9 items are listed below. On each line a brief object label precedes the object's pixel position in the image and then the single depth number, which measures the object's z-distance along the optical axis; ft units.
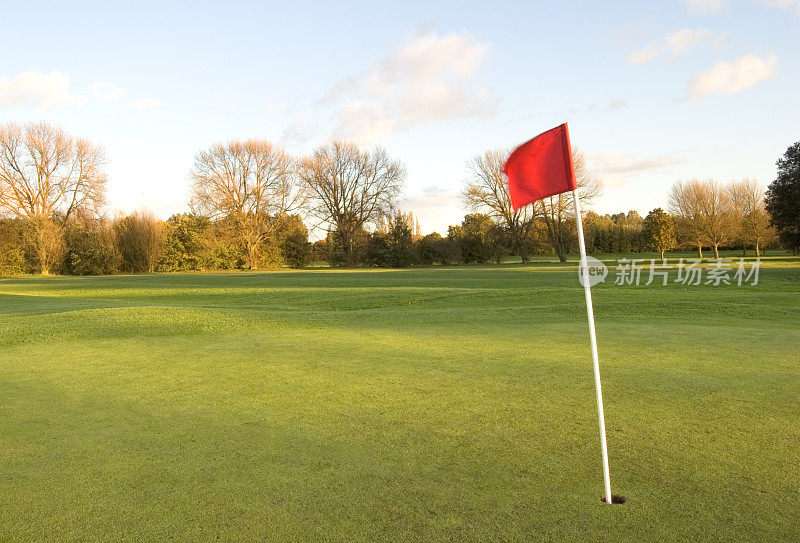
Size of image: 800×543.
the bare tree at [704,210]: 177.78
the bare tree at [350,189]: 206.69
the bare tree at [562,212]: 177.58
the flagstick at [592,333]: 10.68
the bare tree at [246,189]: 182.80
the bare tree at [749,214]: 180.34
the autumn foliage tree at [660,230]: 192.24
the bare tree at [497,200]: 188.34
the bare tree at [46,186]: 159.33
